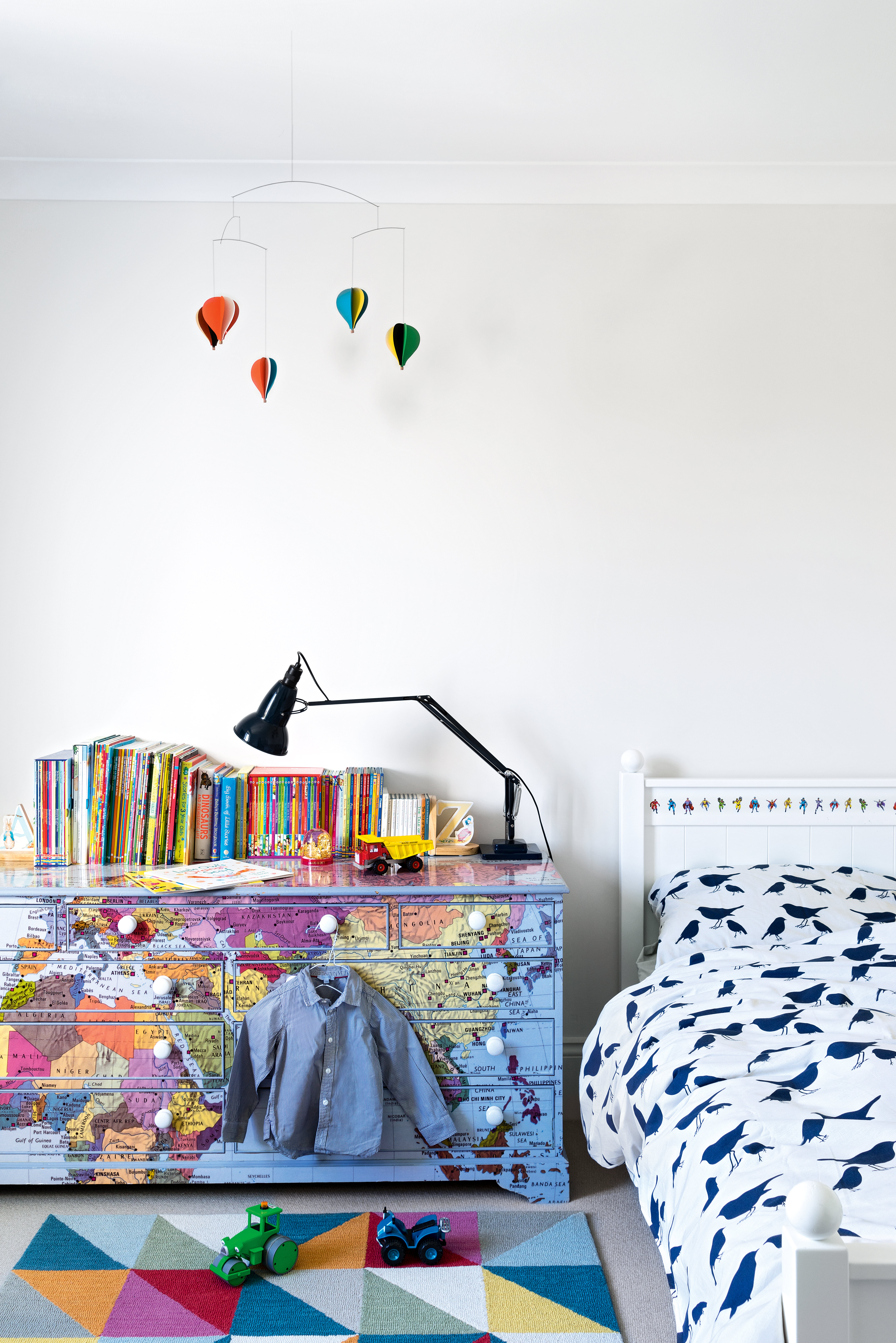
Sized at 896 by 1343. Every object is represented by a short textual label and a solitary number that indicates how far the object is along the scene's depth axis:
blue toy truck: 1.89
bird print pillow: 2.24
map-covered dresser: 2.16
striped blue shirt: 2.07
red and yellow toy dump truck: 2.30
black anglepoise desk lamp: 2.29
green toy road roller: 1.84
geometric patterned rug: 1.72
